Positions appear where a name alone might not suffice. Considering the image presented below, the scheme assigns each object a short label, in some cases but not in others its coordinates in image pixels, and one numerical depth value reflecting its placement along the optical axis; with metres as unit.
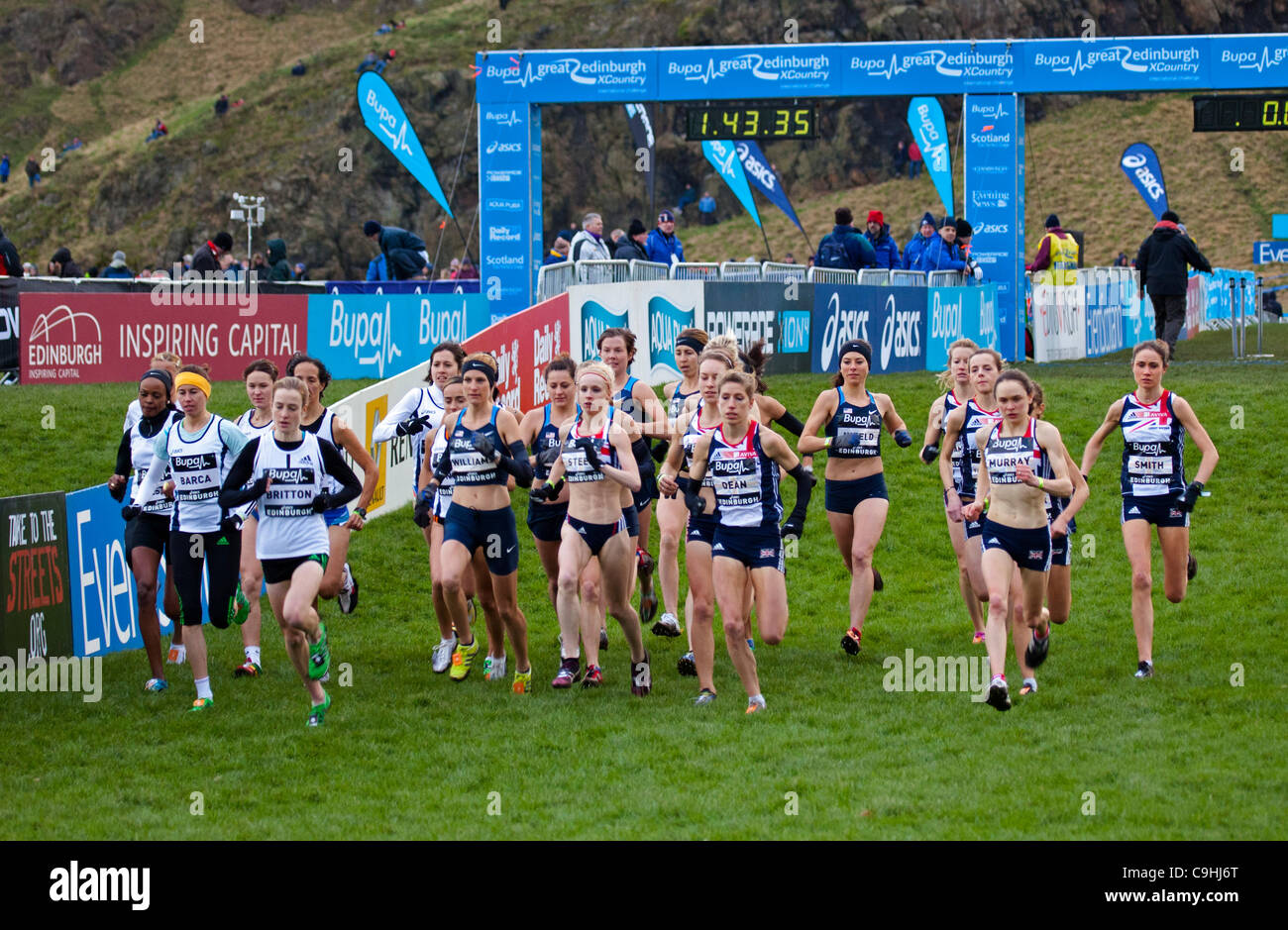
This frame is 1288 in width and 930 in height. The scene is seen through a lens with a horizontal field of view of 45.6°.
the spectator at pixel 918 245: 25.44
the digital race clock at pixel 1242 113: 24.44
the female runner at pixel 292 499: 9.12
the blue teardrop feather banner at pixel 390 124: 24.38
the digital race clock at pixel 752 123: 25.17
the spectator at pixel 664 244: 23.08
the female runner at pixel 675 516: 11.34
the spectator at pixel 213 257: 23.80
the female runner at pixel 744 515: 9.27
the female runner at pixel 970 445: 10.53
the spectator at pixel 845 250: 23.83
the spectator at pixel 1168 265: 21.97
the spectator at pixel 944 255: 24.94
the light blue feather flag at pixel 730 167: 29.41
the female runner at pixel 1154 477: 10.28
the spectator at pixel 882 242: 24.95
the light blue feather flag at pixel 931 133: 27.94
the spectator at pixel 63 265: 26.22
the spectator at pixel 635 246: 21.84
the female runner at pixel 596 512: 9.95
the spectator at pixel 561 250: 25.70
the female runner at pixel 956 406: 11.34
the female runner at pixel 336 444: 10.41
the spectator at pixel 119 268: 25.16
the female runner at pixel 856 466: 11.45
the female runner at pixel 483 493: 10.03
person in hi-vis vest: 27.86
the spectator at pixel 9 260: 21.47
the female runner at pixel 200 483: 10.02
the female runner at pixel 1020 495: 9.53
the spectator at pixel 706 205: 45.92
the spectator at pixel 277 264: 24.92
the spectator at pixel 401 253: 26.67
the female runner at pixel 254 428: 9.65
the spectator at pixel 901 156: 68.19
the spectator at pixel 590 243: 21.92
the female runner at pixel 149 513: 10.31
